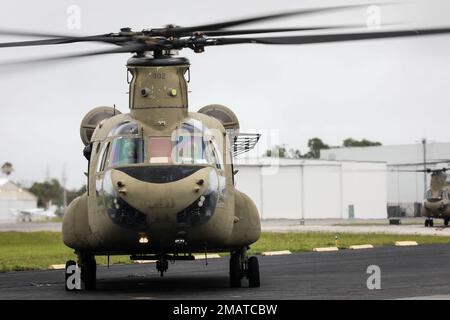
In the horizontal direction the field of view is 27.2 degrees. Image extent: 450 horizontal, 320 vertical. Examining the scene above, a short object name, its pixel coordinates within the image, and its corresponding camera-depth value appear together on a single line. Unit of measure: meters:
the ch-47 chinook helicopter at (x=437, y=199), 62.56
